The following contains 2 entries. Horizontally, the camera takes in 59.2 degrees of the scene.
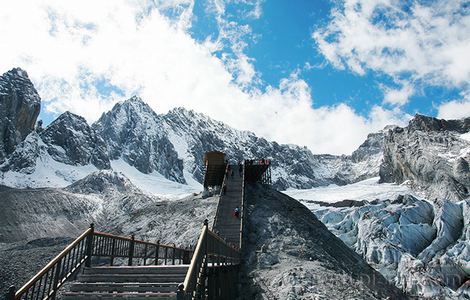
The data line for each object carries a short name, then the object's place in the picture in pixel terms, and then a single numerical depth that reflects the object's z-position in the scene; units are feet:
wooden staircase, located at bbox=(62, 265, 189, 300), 30.99
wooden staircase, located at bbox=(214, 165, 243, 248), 93.27
